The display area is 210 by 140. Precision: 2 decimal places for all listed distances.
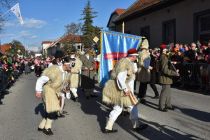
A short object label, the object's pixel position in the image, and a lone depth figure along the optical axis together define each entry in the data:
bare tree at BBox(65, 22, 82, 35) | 33.01
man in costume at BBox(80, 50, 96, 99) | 7.75
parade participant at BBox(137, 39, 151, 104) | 6.41
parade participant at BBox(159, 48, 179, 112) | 5.88
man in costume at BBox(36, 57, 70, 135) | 4.49
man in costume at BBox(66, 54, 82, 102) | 7.52
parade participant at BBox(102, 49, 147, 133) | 4.40
